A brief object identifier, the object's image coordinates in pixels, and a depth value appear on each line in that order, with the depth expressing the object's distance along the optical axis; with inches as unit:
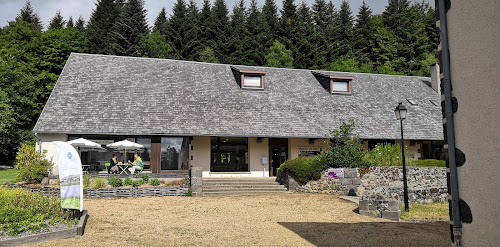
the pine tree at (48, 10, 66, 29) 1750.4
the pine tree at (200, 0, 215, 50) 1571.1
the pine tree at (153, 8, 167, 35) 1702.0
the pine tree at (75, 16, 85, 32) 1857.8
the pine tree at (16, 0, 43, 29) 1765.5
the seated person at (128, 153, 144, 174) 666.8
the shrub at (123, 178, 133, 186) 600.9
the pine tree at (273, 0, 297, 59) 1542.8
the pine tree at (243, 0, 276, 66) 1487.5
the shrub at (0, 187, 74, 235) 285.2
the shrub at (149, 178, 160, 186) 611.8
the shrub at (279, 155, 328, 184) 631.8
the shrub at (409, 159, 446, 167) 671.8
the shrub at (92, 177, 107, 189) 572.1
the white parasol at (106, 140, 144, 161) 660.7
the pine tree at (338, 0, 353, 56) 1582.8
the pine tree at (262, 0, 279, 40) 1640.1
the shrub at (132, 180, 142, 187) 601.2
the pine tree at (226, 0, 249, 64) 1473.9
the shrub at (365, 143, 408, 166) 651.5
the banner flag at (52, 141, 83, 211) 327.9
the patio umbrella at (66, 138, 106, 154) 637.9
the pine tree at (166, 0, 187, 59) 1497.3
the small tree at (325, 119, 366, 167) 622.5
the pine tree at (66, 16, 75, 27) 1907.4
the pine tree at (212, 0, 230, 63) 1517.7
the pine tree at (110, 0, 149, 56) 1374.3
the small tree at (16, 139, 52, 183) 591.8
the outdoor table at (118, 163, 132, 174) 666.0
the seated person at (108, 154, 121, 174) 663.1
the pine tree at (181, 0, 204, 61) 1477.6
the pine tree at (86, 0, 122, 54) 1453.0
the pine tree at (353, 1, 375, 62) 1585.9
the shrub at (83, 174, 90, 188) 579.3
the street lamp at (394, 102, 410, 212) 461.9
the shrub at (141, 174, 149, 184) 628.6
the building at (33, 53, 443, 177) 714.8
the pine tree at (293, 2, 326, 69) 1504.7
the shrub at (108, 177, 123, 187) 587.2
